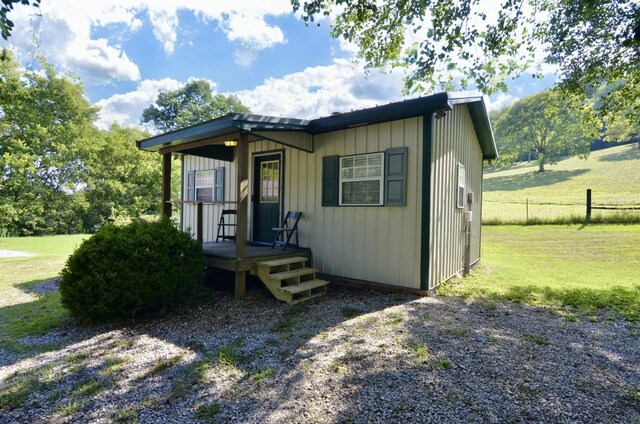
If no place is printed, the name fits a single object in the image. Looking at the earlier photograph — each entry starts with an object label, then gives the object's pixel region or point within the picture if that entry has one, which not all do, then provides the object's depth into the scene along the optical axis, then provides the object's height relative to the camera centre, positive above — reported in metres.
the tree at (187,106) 29.50 +9.64
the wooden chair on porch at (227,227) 7.62 -0.32
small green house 5.04 +0.56
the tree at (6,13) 2.69 +1.62
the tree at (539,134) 33.88 +8.46
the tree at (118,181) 18.94 +1.92
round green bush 4.04 -0.76
